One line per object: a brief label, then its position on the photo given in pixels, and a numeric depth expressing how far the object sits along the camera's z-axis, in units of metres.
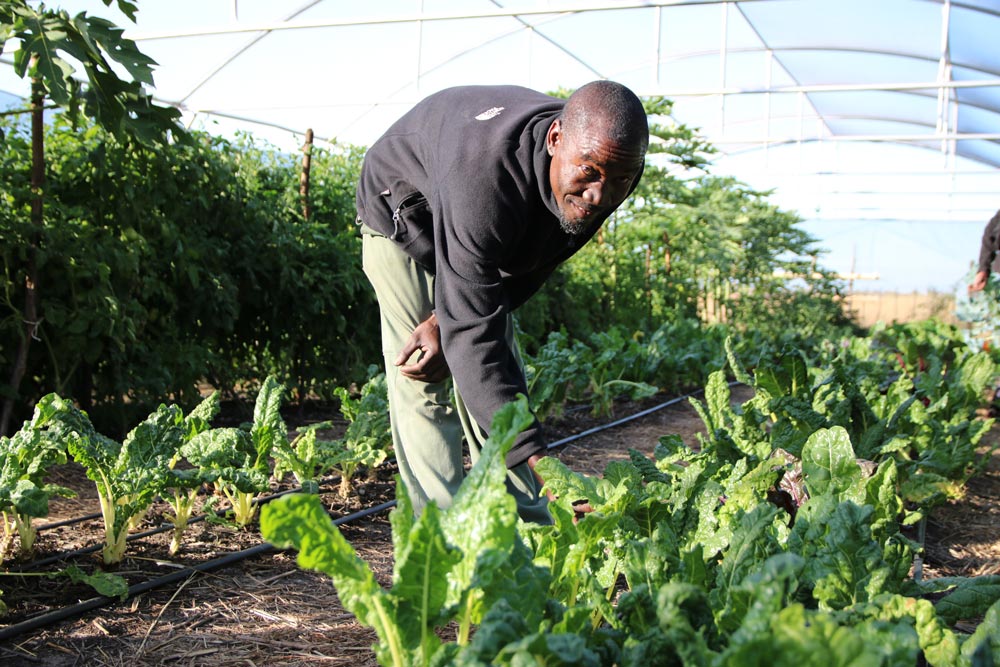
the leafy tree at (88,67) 2.73
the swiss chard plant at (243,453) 2.55
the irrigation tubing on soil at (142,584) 2.05
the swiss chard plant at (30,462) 2.25
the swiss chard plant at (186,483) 2.47
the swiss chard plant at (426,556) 1.33
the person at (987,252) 6.06
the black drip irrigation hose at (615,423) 4.47
